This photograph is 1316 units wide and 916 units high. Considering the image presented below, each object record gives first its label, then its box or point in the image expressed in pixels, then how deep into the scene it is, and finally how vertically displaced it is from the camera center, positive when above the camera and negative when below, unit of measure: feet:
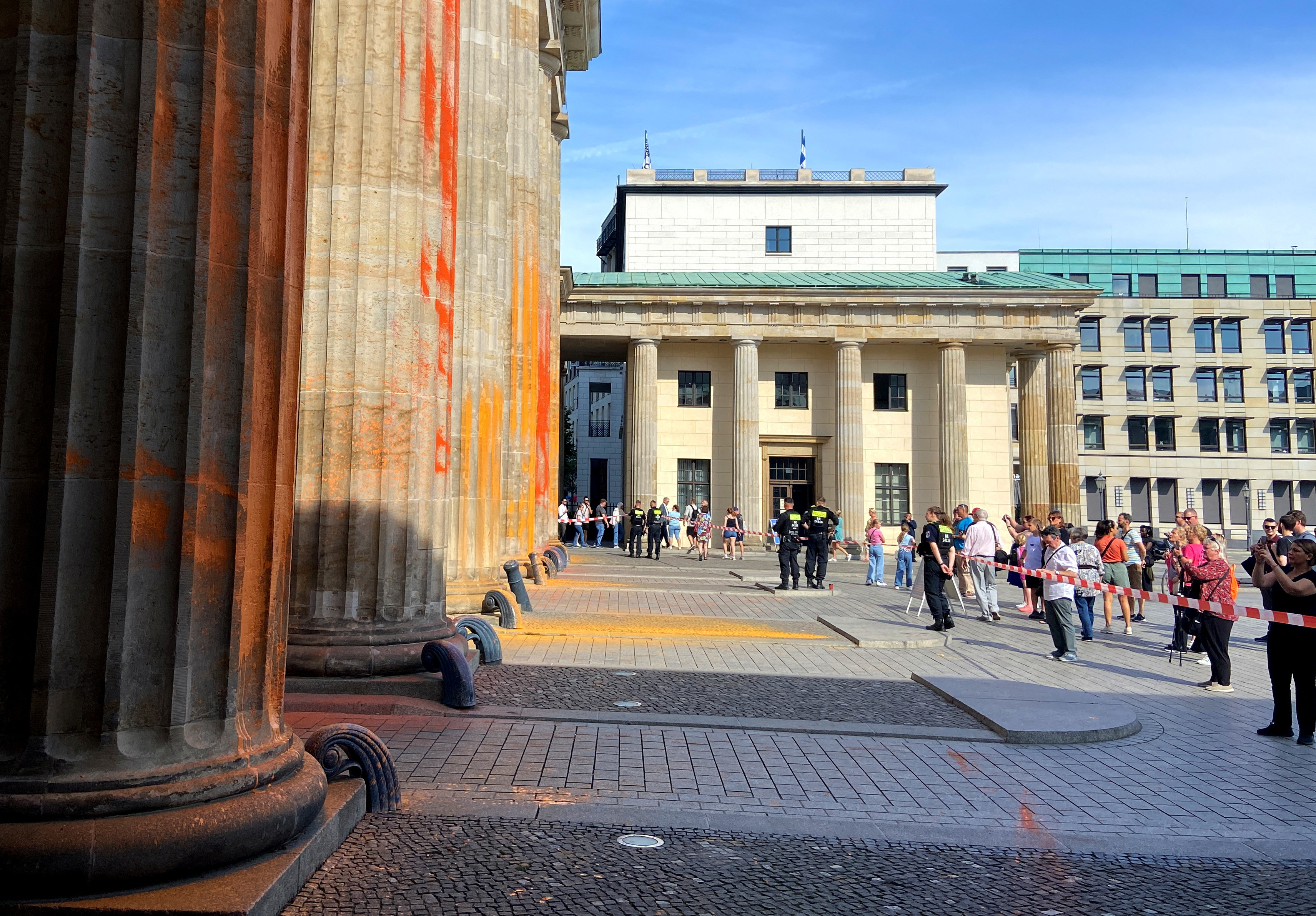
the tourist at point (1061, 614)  40.29 -4.53
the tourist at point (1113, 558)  52.75 -2.71
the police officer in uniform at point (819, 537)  65.26 -1.97
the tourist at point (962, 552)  58.39 -2.62
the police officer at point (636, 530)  103.40 -2.30
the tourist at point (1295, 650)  26.66 -4.07
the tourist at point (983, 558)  54.39 -2.88
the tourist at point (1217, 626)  33.60 -4.25
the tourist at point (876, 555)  80.18 -3.89
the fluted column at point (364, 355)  24.82 +4.15
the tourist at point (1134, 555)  56.03 -2.80
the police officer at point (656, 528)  101.40 -2.05
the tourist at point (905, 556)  75.36 -3.80
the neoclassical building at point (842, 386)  131.85 +18.28
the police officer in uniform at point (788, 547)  64.34 -2.62
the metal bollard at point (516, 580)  43.47 -3.38
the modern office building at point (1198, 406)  225.97 +25.81
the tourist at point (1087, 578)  46.73 -3.40
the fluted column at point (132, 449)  11.74 +0.79
